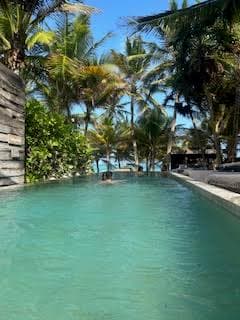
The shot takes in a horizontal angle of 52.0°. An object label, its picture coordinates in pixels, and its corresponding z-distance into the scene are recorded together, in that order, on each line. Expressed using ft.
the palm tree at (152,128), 62.43
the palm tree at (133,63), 55.92
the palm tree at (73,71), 35.06
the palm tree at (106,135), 61.48
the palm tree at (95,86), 43.03
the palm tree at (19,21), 23.17
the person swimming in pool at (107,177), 26.85
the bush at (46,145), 25.02
